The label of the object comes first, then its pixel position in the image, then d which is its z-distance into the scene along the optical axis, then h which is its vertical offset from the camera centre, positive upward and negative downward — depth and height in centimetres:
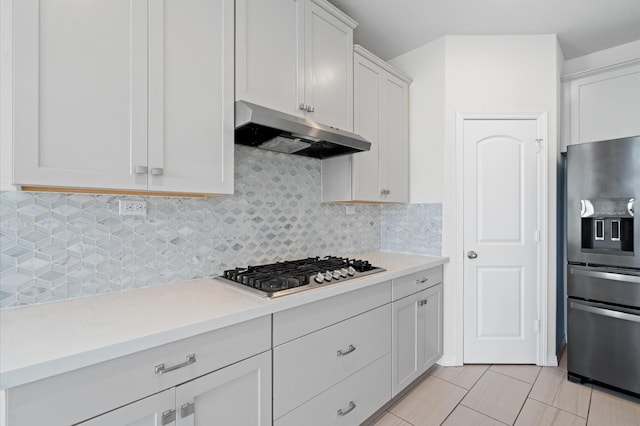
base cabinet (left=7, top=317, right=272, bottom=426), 80 -53
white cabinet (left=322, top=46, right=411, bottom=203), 228 +59
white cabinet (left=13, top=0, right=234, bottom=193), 100 +46
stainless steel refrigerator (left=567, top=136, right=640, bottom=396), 209 -37
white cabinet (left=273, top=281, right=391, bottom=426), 136 -75
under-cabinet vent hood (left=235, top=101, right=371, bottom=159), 148 +44
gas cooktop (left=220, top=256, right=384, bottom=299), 141 -33
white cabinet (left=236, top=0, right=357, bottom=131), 157 +90
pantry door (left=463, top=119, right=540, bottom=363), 258 -23
